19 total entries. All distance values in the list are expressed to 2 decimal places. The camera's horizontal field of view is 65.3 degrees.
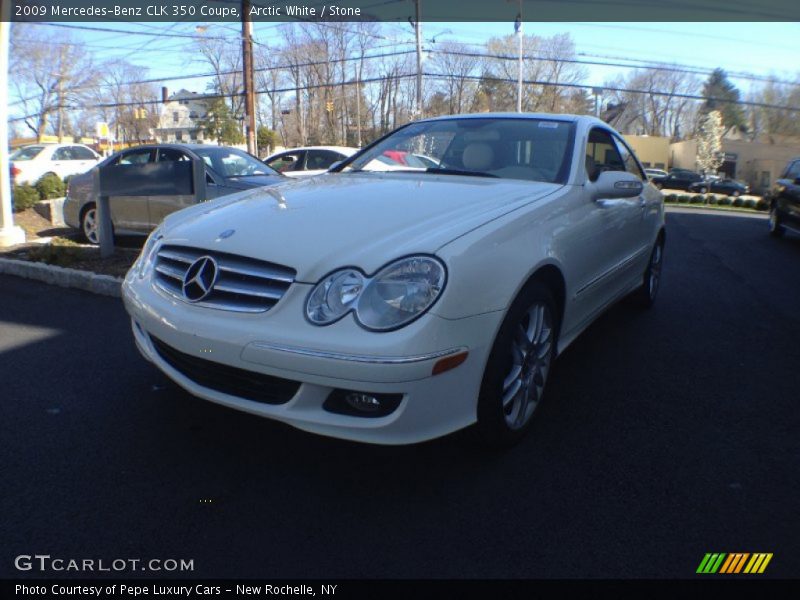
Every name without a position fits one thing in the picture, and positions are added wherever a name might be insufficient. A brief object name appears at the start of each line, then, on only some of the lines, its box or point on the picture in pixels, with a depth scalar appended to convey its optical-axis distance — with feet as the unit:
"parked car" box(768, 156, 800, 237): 34.19
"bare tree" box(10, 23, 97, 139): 126.21
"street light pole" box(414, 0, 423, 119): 91.66
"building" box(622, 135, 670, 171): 197.67
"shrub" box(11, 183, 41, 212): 36.01
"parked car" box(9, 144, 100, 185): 55.21
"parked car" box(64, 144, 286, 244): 23.93
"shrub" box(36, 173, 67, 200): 38.75
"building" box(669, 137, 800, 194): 178.91
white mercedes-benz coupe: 7.29
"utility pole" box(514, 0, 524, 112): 97.09
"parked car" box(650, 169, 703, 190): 142.72
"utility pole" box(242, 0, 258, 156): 59.00
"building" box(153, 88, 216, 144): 241.96
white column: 24.85
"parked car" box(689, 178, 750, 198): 137.59
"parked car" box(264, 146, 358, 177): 40.01
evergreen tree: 229.04
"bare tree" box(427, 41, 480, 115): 116.88
